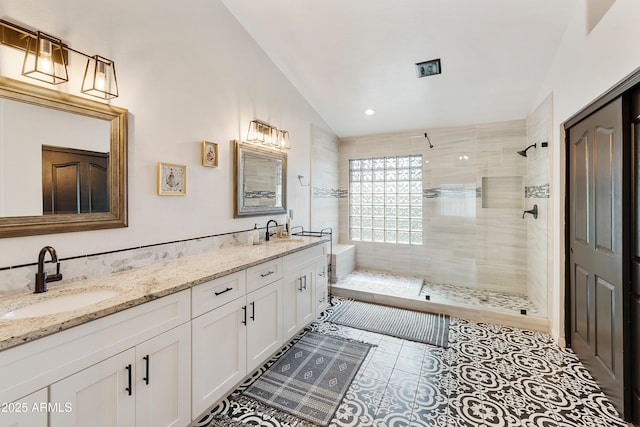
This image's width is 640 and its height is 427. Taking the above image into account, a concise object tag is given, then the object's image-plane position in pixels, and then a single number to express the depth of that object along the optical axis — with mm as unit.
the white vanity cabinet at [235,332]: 1612
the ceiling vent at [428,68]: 2775
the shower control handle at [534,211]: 3196
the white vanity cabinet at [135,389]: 1083
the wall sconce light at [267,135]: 2822
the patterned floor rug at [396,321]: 2734
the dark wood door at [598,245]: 1706
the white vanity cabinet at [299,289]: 2428
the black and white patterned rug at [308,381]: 1770
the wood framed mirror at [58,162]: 1360
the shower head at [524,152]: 3473
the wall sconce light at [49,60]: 1363
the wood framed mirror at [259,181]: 2697
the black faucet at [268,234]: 2988
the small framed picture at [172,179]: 2001
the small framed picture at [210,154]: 2330
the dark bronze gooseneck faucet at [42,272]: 1375
